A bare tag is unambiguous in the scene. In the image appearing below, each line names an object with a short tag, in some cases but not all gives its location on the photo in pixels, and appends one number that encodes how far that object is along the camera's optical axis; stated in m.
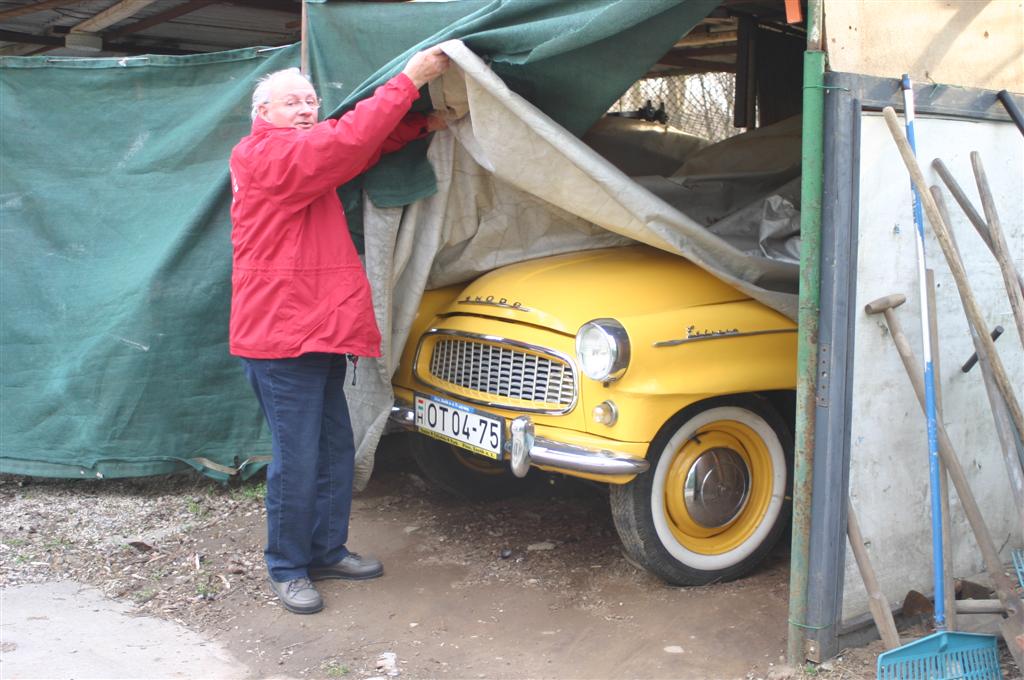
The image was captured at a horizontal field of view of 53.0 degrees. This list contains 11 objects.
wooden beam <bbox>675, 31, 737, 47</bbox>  7.37
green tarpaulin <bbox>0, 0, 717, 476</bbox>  4.87
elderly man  3.62
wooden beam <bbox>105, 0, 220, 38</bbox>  5.91
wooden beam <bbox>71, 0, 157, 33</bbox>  5.69
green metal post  3.12
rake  2.98
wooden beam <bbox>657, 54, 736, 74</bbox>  8.21
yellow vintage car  3.74
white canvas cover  3.77
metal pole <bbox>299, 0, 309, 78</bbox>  4.45
